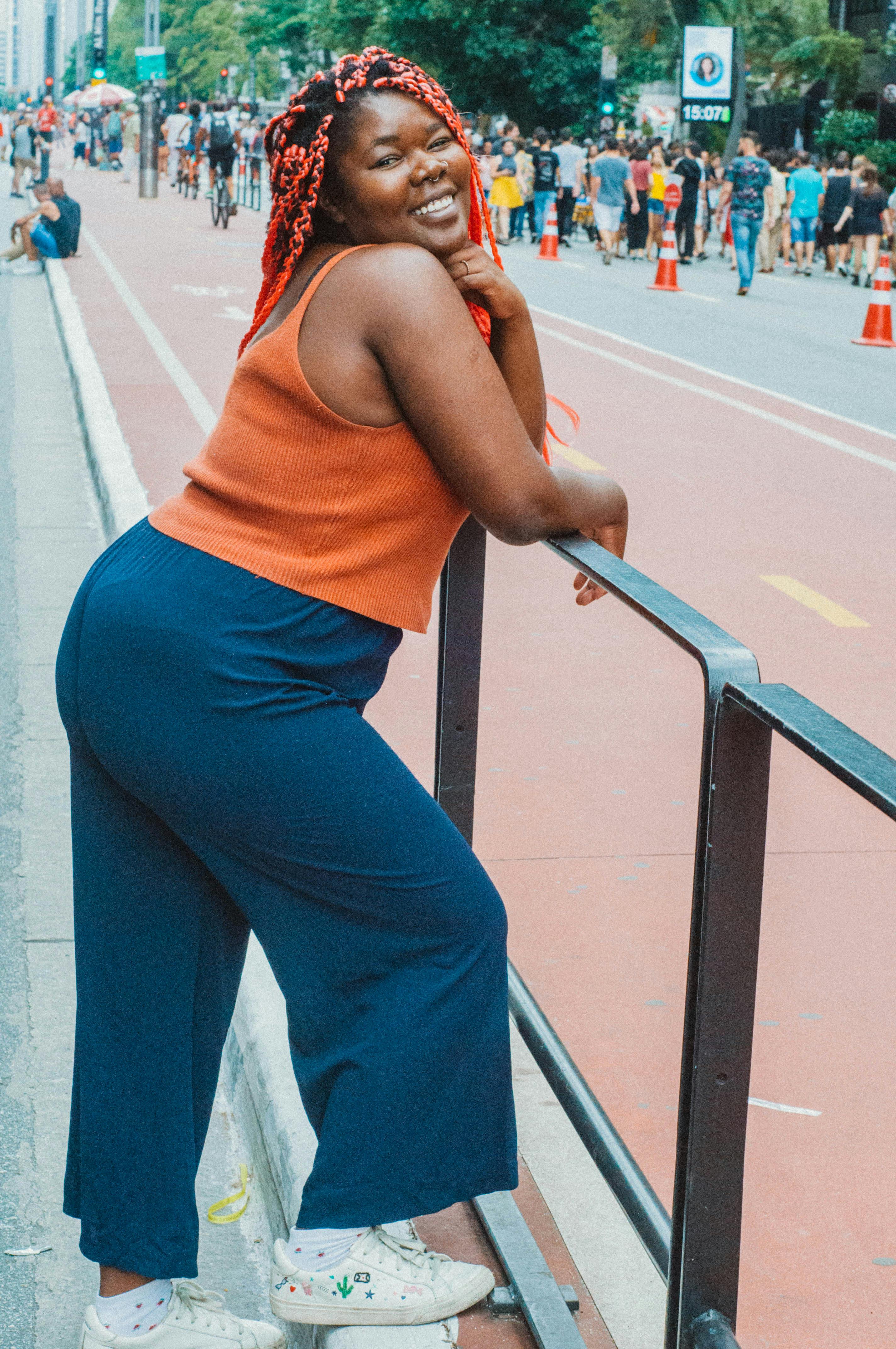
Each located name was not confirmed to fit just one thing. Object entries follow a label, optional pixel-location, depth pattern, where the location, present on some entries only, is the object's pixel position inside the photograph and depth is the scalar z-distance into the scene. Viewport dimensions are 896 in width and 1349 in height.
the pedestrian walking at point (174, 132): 49.50
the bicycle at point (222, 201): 30.73
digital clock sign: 38.28
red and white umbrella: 55.00
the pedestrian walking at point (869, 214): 22.86
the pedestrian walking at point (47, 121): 52.94
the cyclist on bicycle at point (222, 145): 31.53
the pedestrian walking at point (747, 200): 21.11
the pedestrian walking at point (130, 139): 53.47
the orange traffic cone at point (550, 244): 26.41
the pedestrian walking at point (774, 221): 25.64
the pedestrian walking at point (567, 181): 30.61
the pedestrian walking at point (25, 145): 30.77
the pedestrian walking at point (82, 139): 61.75
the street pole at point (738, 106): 40.28
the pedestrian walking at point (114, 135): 56.81
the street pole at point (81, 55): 123.00
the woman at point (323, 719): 1.95
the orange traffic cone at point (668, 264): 21.41
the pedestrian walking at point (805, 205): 25.48
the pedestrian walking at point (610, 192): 26.44
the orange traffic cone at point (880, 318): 16.89
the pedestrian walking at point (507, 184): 28.61
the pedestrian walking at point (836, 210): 25.23
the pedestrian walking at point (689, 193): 25.86
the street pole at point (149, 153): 41.38
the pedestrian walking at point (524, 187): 31.25
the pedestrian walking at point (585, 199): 30.94
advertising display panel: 37.59
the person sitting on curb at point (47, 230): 20.03
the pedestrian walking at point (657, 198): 27.05
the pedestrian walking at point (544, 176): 29.45
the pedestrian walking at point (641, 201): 27.36
